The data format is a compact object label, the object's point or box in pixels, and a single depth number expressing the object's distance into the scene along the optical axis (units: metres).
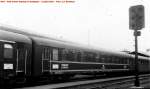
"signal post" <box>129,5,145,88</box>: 10.78
